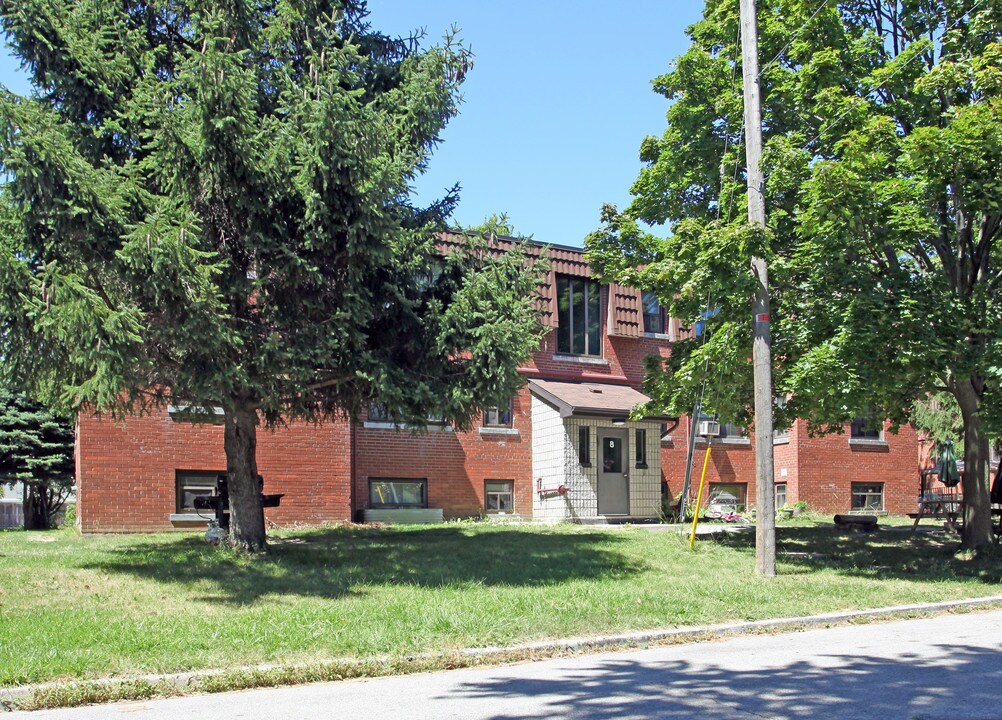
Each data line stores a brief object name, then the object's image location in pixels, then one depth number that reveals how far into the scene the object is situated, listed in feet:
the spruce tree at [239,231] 34.32
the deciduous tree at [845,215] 42.45
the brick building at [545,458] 60.64
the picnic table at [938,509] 63.18
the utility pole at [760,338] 42.86
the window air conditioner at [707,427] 59.70
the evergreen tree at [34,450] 76.62
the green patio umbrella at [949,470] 73.77
